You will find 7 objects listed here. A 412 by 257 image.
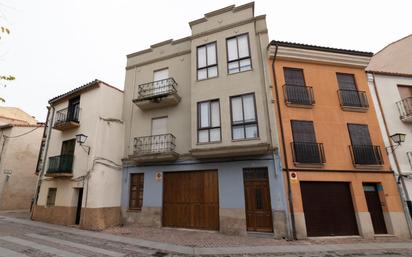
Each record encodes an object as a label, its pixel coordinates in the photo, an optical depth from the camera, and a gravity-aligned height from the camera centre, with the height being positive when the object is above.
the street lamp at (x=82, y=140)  11.23 +2.93
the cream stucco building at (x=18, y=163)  17.08 +2.86
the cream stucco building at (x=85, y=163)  10.89 +1.81
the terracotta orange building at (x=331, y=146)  9.05 +1.95
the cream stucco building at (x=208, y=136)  9.47 +2.86
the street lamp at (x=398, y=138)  9.54 +2.22
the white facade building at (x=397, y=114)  9.62 +3.68
